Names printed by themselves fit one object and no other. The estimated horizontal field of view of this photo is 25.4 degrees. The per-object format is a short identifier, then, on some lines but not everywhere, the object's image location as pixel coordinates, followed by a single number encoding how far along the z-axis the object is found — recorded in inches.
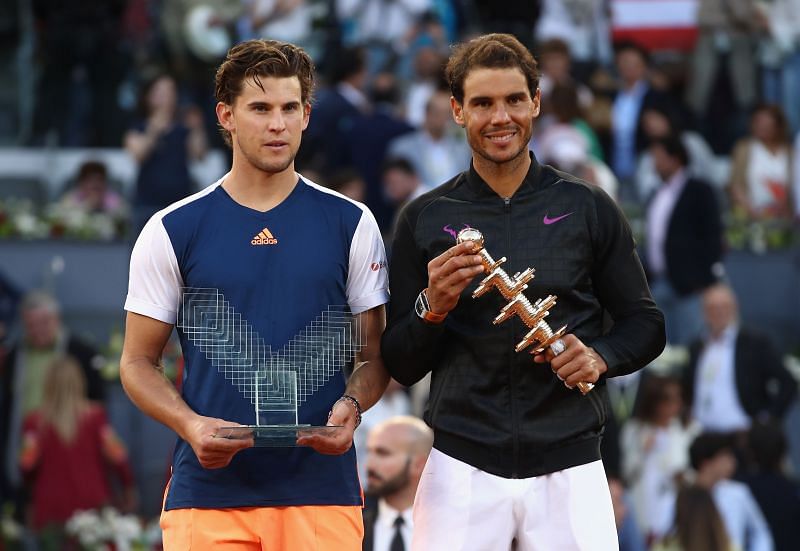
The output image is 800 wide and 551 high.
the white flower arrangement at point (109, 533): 459.5
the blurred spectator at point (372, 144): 535.8
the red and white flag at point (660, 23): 716.7
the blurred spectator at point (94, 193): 581.9
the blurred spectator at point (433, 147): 537.6
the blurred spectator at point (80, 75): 663.1
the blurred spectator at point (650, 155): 586.2
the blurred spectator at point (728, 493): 455.2
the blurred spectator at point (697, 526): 445.1
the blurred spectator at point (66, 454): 478.9
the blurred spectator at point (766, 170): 615.2
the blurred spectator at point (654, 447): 487.8
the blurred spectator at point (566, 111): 550.6
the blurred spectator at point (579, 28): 690.2
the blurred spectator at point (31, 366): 494.3
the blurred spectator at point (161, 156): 542.9
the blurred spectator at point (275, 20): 641.6
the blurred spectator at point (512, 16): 713.0
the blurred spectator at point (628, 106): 613.9
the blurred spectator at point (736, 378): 502.3
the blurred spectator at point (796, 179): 603.2
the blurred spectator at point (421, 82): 610.9
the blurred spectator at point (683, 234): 535.8
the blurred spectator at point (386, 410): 425.7
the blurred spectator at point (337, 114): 504.1
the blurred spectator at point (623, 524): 408.8
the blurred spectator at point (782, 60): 687.1
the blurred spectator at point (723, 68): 683.4
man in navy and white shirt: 218.8
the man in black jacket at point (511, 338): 223.8
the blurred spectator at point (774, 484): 465.1
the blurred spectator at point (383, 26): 657.6
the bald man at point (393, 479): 319.9
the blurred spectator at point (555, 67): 611.8
